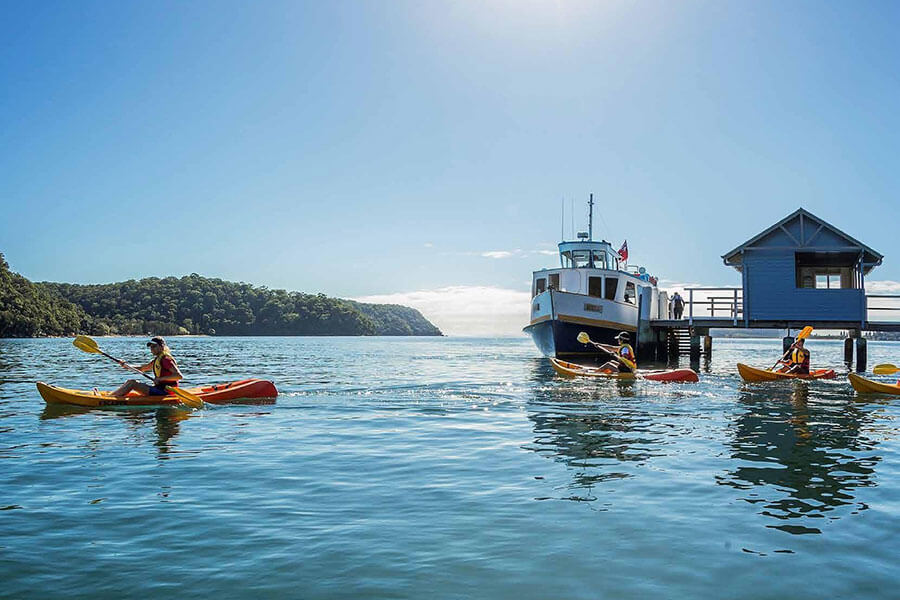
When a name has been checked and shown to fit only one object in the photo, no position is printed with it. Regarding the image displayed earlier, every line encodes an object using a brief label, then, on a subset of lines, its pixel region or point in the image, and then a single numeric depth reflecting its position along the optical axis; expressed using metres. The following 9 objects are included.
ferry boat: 35.66
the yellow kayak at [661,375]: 21.56
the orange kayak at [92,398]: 15.79
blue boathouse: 31.78
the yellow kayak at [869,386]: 18.31
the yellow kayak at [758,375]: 22.50
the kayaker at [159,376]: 15.95
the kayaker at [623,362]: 21.41
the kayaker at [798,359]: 22.31
